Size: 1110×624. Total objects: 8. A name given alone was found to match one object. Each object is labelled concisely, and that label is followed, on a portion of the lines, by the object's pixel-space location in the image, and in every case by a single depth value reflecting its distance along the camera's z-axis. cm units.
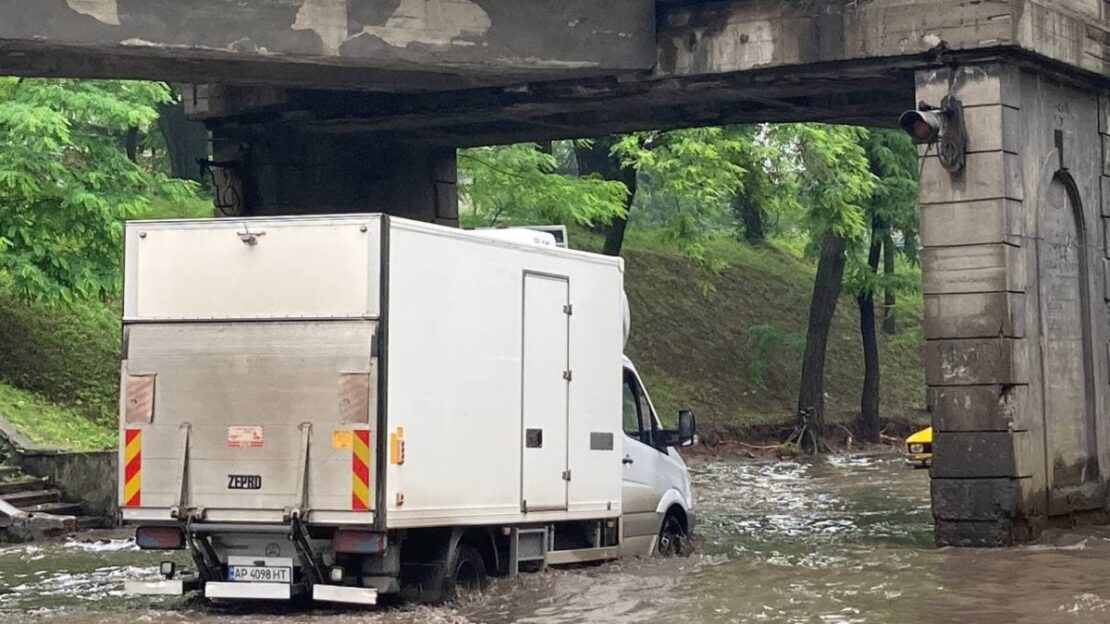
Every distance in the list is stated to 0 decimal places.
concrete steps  2147
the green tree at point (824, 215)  3186
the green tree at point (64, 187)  2444
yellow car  2594
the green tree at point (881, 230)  3569
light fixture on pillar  1745
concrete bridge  1709
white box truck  1238
